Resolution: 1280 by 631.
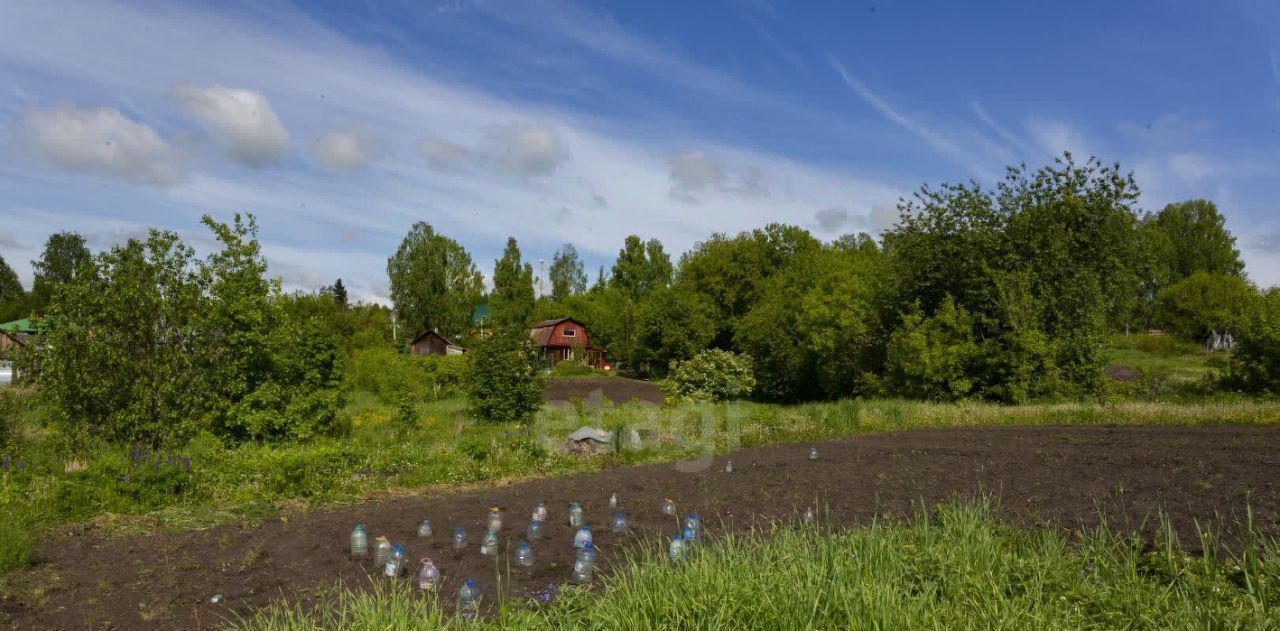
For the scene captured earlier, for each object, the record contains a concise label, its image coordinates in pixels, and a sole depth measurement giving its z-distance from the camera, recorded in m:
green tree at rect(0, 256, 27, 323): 67.50
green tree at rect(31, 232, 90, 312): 64.40
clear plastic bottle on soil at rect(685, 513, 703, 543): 5.35
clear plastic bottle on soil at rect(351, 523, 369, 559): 5.52
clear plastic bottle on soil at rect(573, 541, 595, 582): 4.88
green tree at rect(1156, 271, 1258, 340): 43.19
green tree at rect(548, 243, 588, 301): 79.94
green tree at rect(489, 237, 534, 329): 54.75
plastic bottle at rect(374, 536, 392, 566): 5.27
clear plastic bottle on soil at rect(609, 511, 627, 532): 6.04
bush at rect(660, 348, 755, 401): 26.38
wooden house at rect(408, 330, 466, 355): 46.44
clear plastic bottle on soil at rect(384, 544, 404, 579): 4.84
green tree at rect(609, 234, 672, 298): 66.56
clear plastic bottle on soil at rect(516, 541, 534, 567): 5.25
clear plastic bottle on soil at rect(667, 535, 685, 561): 4.20
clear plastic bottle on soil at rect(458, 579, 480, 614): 4.18
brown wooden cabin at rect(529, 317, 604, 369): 53.31
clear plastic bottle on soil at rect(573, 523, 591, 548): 5.49
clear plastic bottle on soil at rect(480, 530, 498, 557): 5.47
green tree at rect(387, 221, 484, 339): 50.38
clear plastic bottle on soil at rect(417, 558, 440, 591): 4.61
